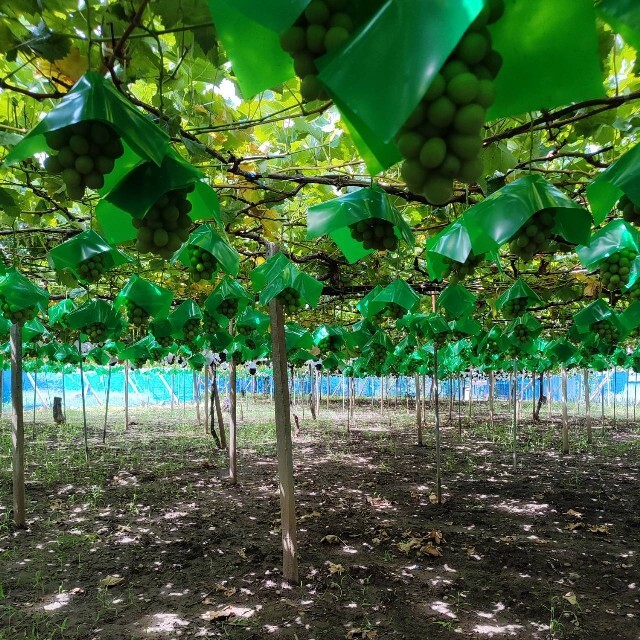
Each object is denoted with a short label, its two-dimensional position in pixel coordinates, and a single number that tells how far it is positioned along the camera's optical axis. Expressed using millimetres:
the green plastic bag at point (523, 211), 1536
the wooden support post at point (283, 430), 4477
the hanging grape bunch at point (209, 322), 6137
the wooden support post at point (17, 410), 5852
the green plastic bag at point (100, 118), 1017
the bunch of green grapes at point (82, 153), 1062
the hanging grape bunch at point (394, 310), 4129
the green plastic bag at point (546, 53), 774
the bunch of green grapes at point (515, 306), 4262
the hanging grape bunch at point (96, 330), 4939
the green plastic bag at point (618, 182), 1294
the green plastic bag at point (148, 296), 3926
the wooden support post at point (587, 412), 13748
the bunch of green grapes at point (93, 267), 2654
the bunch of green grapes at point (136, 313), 4164
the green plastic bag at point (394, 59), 636
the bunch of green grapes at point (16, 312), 4258
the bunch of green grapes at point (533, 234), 1607
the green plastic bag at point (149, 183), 1187
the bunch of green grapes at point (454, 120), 680
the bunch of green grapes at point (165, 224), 1282
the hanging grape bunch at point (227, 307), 4410
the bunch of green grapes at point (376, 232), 1948
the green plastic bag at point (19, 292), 3908
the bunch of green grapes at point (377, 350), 8049
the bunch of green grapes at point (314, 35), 746
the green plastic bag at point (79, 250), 2555
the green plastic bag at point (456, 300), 4062
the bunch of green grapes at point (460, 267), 2417
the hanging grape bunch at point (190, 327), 5449
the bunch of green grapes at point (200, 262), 2463
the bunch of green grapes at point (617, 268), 2750
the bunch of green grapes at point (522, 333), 7332
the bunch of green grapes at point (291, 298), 4078
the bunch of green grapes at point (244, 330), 6665
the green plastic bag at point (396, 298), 3881
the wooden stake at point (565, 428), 12070
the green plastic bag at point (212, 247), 2438
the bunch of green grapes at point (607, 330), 5045
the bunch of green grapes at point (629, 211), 1595
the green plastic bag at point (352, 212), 1878
